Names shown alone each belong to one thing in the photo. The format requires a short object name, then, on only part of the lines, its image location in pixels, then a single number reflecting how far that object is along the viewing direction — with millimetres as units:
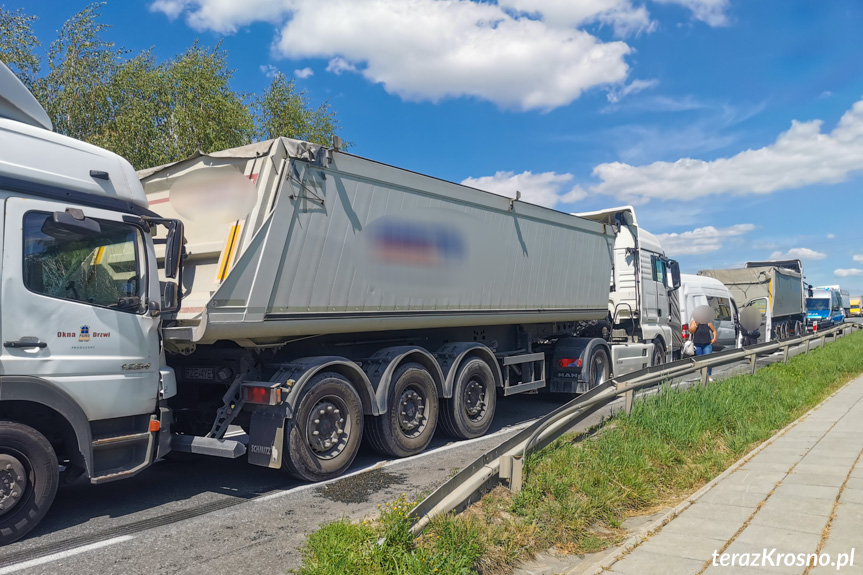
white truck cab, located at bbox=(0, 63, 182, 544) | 4578
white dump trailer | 4750
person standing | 13023
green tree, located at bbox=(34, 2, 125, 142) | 13523
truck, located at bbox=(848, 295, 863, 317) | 59947
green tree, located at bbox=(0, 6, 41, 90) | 12820
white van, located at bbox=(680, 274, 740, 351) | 16672
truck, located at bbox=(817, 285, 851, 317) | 50719
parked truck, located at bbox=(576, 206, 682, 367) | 12898
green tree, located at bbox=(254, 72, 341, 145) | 18922
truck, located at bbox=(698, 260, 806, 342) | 25422
